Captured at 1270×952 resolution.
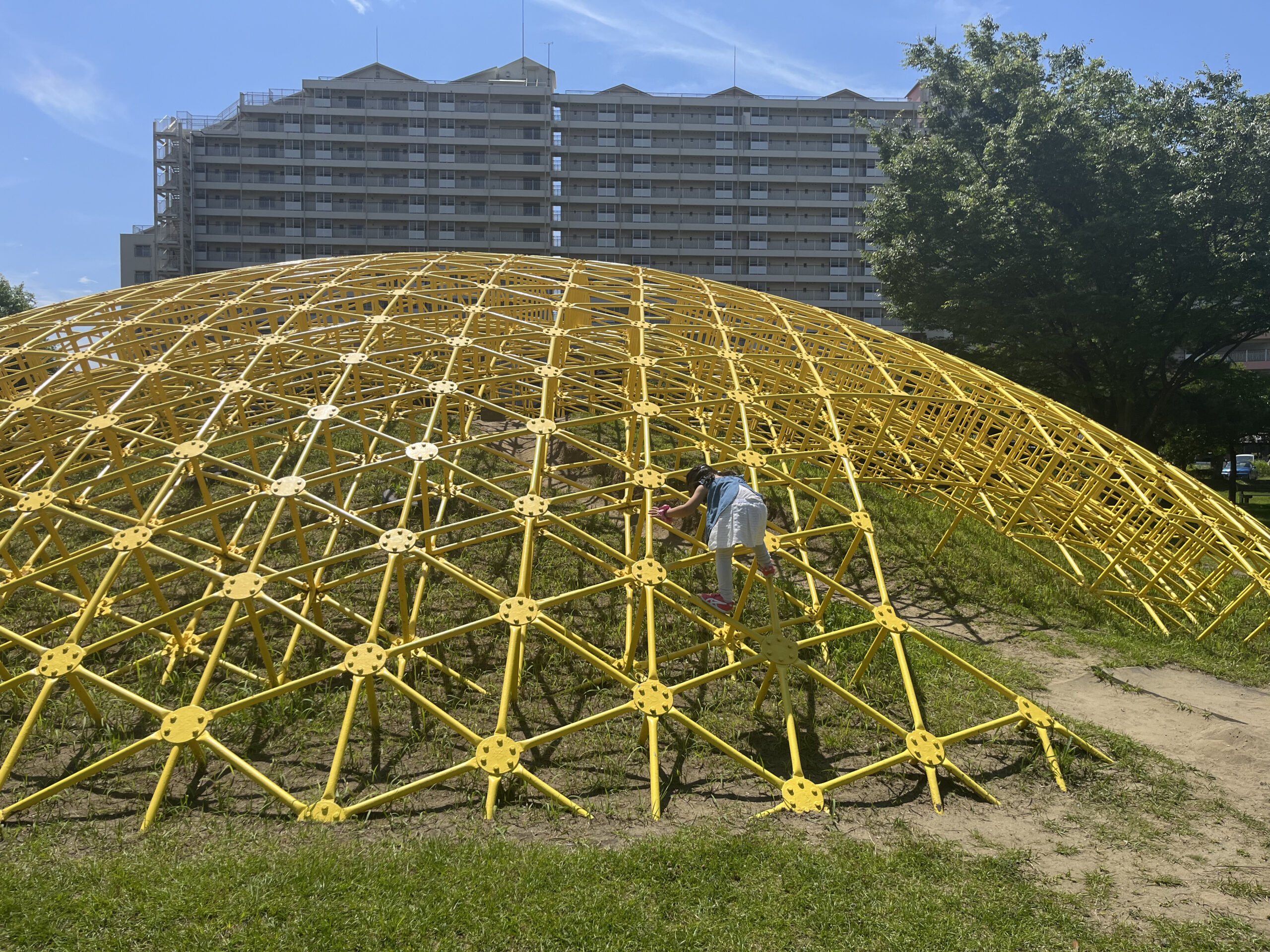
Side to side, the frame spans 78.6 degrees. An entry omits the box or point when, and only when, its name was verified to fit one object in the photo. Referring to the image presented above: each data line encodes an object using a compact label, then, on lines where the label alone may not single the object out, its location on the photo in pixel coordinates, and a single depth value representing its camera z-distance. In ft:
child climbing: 29.86
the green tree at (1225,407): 91.61
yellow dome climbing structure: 27.66
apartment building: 227.81
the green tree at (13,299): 151.43
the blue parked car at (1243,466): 194.25
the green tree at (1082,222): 76.28
